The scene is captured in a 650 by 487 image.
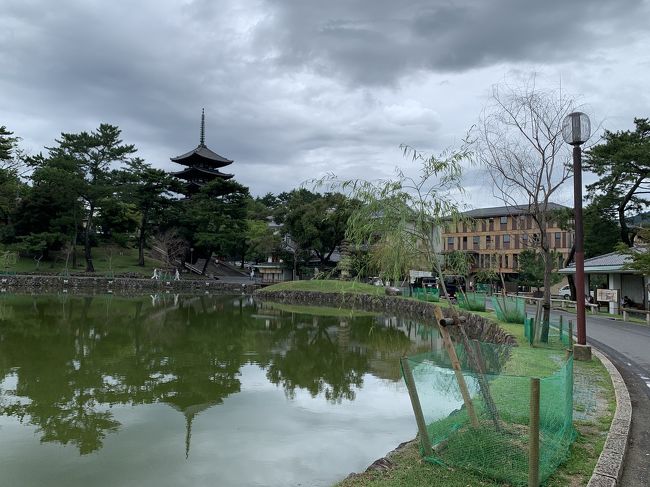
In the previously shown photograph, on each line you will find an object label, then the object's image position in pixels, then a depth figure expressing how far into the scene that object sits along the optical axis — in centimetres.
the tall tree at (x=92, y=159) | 4281
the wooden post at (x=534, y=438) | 349
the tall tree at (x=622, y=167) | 2094
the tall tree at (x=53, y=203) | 4091
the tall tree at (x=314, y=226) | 4003
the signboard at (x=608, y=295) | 2083
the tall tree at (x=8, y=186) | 3684
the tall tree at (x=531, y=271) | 3559
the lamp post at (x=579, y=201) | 853
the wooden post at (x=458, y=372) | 460
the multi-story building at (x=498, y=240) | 4753
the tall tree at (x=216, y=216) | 4400
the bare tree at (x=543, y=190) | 1188
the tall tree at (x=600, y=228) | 2452
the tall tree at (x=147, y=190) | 4394
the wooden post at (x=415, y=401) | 441
